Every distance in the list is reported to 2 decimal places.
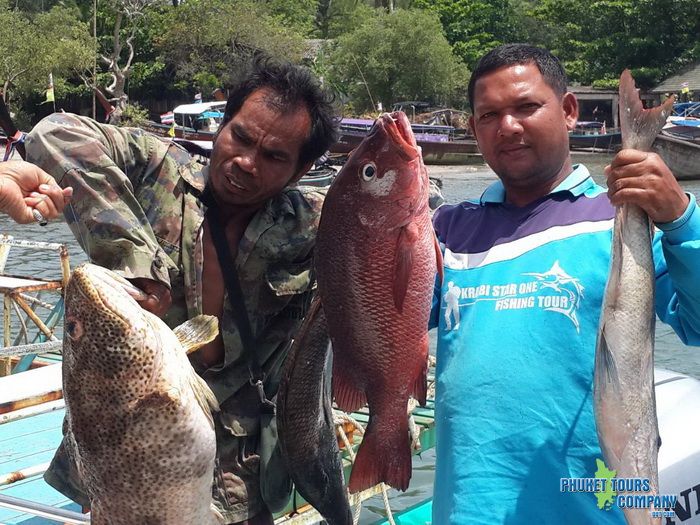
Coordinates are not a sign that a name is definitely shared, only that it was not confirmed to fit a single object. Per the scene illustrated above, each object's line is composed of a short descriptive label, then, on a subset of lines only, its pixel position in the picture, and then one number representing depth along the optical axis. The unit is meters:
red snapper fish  2.55
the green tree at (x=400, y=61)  47.53
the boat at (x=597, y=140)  41.16
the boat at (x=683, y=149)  34.78
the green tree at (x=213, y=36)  44.91
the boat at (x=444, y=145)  39.91
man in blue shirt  2.54
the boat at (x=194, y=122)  36.03
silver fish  2.44
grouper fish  2.54
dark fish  2.94
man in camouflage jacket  3.21
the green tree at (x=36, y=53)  40.56
